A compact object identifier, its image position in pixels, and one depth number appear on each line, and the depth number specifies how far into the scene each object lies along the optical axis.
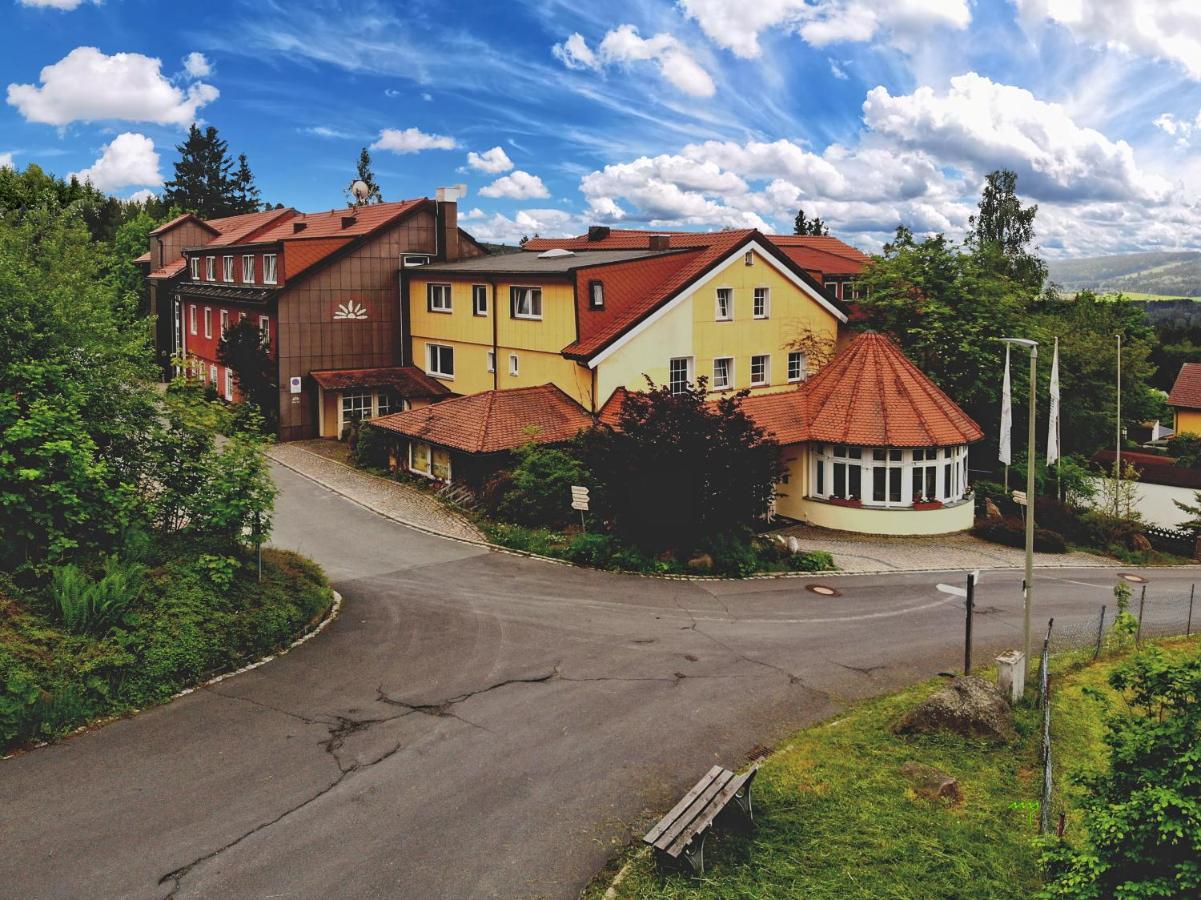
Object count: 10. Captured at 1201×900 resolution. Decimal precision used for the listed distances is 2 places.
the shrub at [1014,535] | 32.34
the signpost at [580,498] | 25.61
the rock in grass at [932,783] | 12.03
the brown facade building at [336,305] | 39.53
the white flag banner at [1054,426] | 25.77
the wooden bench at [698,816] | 10.13
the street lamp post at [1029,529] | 15.96
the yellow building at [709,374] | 32.09
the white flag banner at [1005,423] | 25.09
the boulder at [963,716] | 14.11
